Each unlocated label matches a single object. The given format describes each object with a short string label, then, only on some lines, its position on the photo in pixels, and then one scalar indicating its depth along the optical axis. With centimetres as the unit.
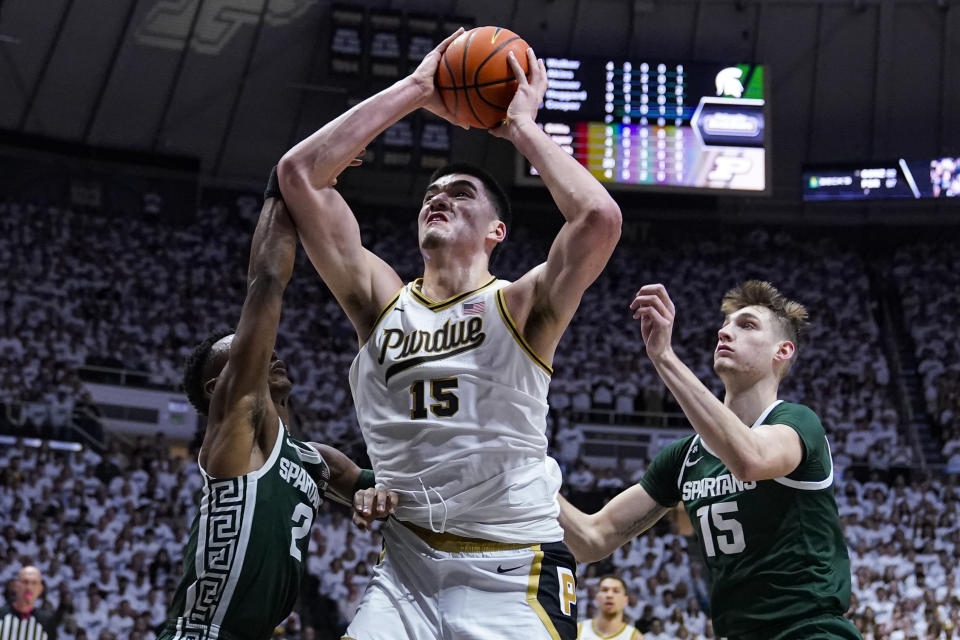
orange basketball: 397
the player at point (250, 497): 368
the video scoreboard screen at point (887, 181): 2123
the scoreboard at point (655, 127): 1905
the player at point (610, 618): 775
